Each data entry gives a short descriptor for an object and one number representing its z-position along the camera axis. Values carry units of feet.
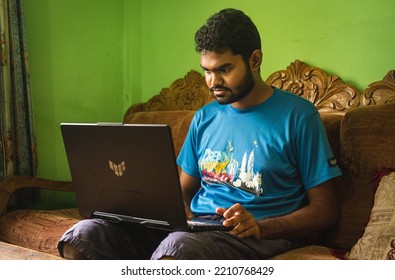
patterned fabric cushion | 3.84
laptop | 3.62
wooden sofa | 4.72
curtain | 7.07
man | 4.18
